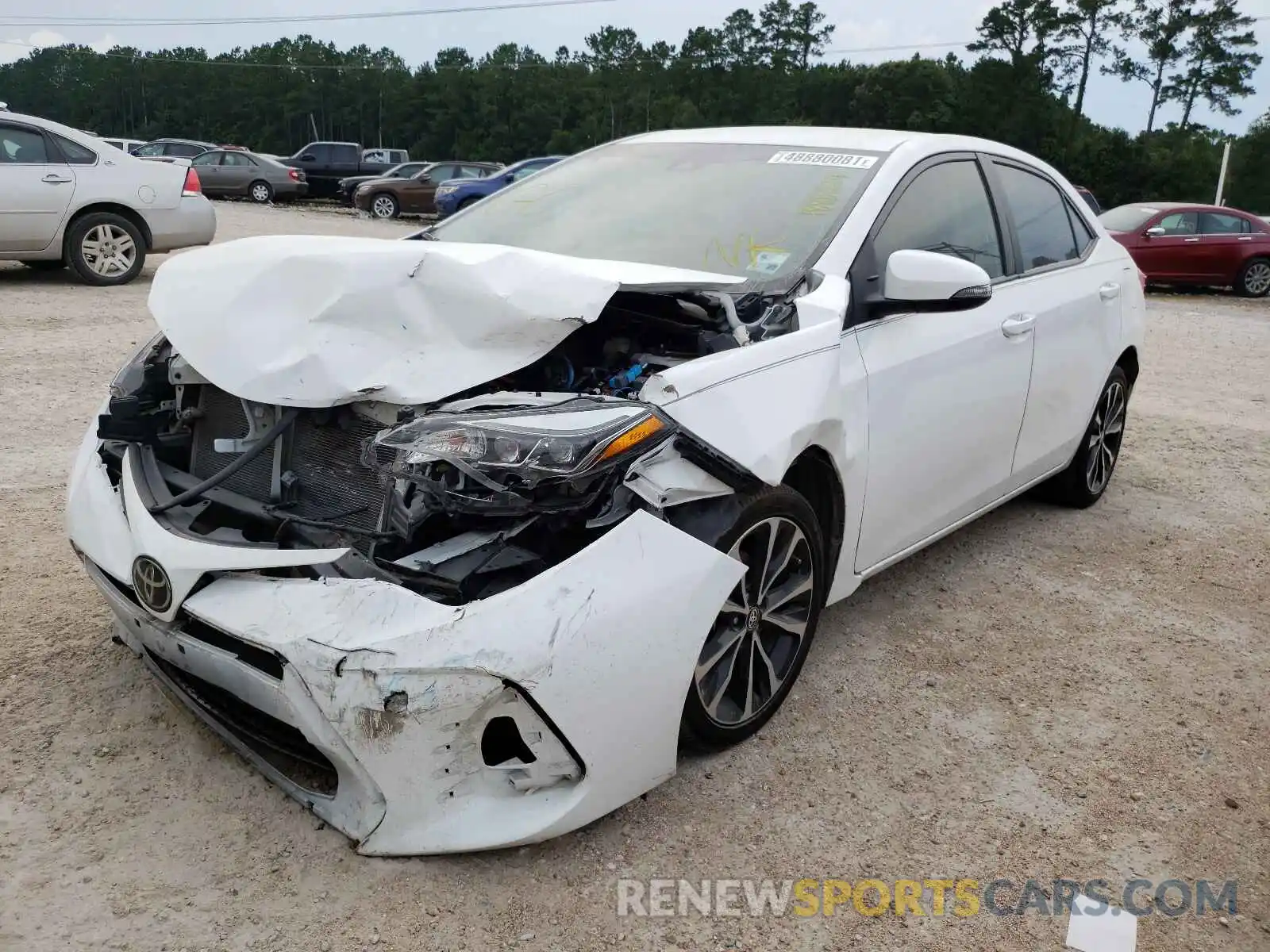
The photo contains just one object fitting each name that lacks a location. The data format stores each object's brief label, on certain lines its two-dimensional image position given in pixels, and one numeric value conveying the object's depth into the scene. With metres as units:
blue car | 22.64
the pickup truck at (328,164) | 31.83
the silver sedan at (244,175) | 27.77
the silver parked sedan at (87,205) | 9.82
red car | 16.69
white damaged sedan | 2.33
